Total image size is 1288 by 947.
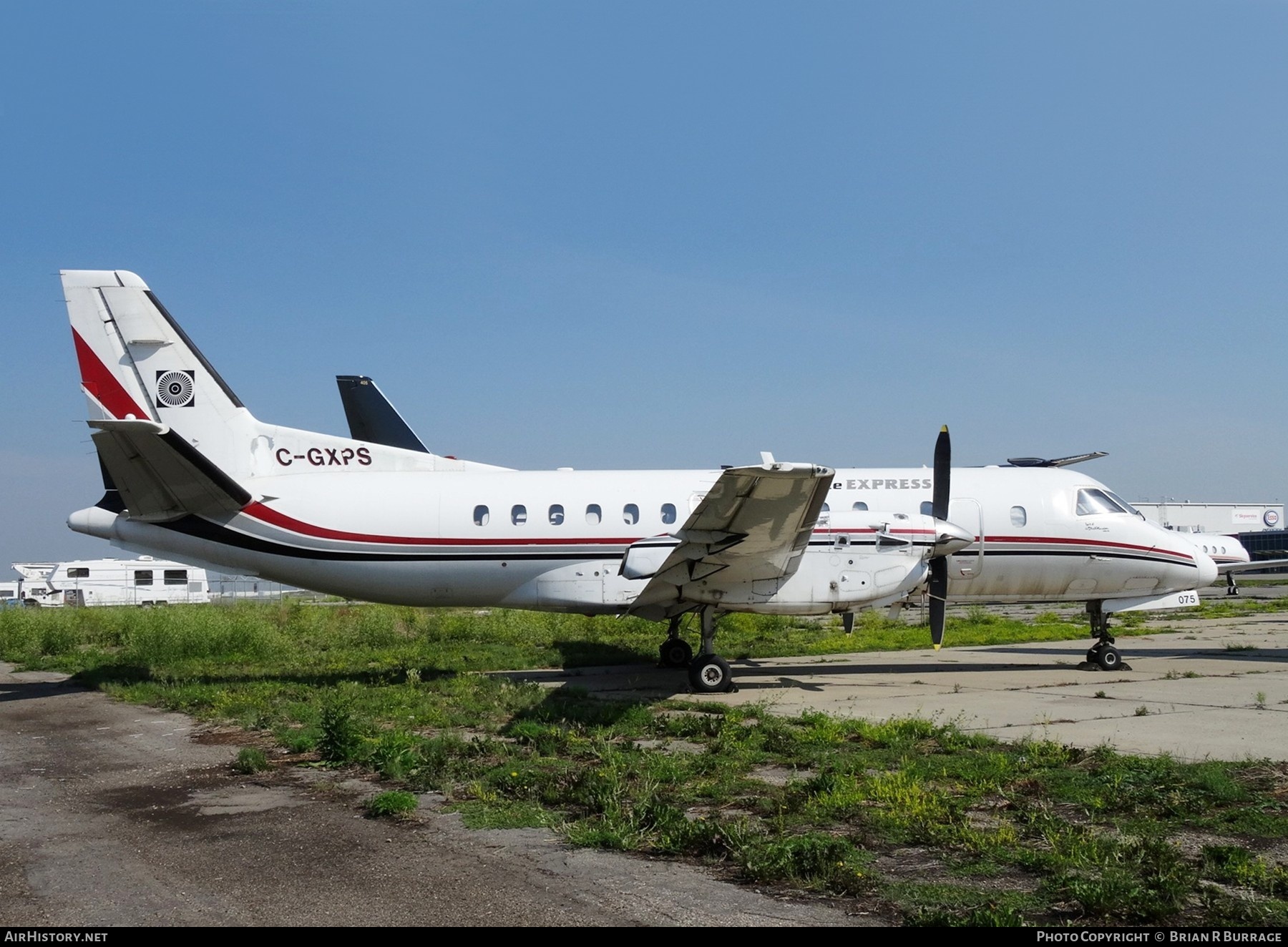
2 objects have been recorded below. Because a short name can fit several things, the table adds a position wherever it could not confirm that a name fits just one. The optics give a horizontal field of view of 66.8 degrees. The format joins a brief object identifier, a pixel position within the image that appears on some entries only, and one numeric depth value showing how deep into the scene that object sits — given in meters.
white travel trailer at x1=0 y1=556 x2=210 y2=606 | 56.88
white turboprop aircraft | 15.13
